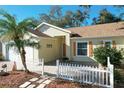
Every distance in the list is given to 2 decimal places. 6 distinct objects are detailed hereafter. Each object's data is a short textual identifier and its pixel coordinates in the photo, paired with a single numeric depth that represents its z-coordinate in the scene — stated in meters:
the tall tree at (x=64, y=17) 18.45
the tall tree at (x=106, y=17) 14.77
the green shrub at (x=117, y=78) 4.52
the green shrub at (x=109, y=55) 6.51
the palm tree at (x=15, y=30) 5.29
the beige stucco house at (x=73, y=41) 8.11
